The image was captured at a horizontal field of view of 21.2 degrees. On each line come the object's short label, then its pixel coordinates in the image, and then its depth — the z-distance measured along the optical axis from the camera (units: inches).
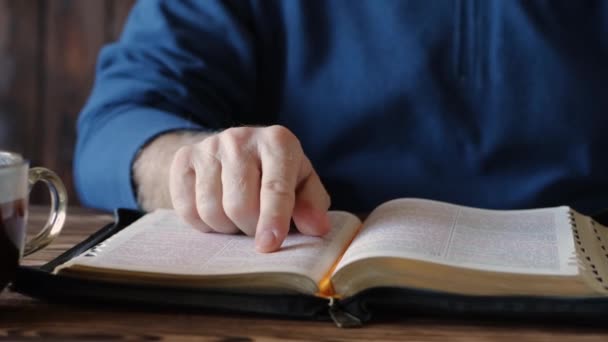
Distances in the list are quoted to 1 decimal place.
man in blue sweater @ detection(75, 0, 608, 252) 56.0
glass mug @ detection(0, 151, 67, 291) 35.6
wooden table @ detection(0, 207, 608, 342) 35.1
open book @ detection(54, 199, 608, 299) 36.1
